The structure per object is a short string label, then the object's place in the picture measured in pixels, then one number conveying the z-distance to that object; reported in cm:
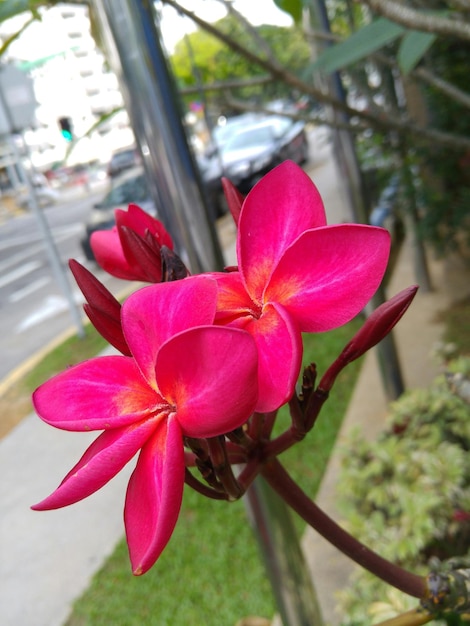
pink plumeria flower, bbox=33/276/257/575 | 26
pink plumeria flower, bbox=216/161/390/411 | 28
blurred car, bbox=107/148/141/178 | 849
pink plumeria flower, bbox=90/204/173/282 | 40
